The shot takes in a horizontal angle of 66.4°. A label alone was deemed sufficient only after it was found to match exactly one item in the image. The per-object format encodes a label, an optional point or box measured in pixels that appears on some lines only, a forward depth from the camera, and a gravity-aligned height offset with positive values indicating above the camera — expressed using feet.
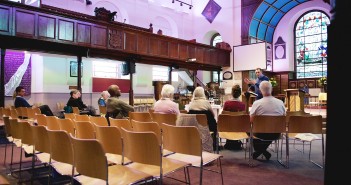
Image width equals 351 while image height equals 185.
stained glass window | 50.11 +9.68
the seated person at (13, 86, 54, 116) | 20.54 -0.62
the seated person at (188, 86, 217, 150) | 13.87 -0.64
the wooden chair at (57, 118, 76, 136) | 10.66 -1.25
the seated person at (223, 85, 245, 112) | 15.78 -0.54
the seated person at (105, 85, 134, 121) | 14.55 -0.68
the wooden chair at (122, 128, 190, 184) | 7.00 -1.55
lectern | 29.38 -0.65
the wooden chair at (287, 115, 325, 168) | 11.67 -1.28
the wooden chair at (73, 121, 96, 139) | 9.53 -1.29
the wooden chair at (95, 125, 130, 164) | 7.94 -1.36
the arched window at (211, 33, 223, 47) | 53.32 +11.33
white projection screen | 42.27 +6.29
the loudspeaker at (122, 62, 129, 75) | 33.55 +3.32
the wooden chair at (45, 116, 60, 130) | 11.33 -1.23
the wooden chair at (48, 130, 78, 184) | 6.91 -1.46
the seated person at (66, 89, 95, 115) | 22.81 -0.67
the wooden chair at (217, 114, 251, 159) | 12.55 -1.38
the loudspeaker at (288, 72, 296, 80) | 52.26 +3.93
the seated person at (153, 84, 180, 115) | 14.58 -0.47
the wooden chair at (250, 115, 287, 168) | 11.86 -1.31
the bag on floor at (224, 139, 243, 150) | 16.63 -3.12
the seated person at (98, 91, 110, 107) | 27.93 -0.81
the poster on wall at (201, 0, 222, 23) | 50.17 +16.13
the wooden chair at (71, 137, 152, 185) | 6.09 -1.71
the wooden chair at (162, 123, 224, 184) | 8.03 -1.48
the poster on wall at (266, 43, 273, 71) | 52.31 +7.45
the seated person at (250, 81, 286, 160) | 12.92 -0.58
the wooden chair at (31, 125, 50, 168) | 8.19 -1.47
